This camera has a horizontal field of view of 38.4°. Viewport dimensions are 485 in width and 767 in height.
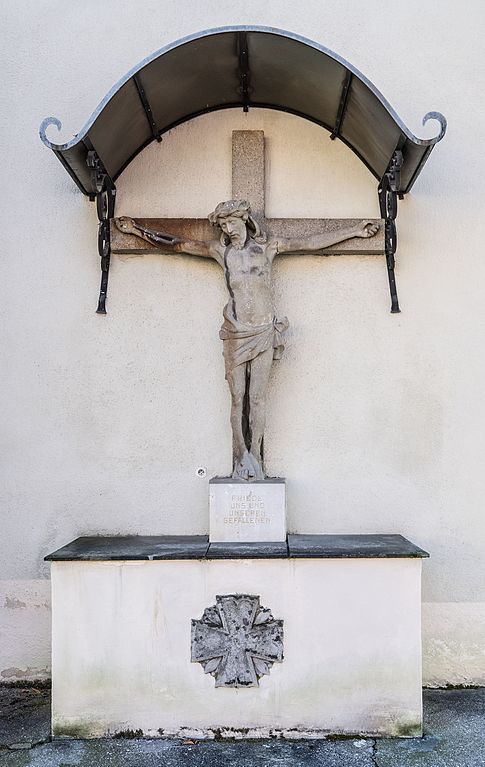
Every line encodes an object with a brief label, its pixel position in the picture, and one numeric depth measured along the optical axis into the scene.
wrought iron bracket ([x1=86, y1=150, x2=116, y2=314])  4.23
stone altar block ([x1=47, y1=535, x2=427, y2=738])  3.72
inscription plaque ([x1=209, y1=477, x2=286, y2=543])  4.00
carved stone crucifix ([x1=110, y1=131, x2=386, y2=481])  4.18
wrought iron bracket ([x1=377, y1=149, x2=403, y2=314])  4.24
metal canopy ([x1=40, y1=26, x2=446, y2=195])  3.81
